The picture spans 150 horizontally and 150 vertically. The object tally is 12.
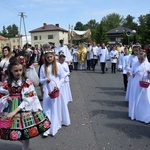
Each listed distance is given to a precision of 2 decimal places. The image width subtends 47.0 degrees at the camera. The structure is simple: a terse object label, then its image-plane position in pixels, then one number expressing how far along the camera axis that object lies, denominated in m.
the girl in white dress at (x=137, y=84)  4.53
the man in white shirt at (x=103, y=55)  12.02
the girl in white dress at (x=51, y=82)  3.86
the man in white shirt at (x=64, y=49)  9.33
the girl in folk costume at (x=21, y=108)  2.57
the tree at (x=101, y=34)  51.38
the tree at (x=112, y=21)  91.98
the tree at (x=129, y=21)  93.95
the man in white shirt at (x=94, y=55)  13.41
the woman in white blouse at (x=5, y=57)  5.09
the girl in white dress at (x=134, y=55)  5.25
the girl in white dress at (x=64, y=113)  4.18
